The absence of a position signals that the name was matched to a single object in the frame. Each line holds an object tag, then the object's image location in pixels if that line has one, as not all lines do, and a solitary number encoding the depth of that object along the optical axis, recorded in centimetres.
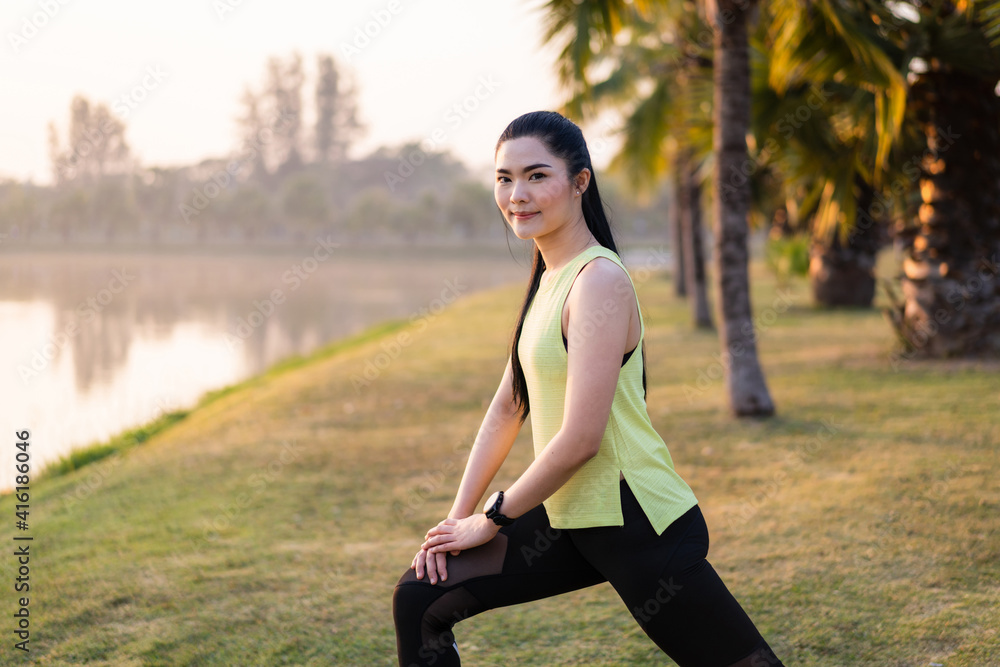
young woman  173
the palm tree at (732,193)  676
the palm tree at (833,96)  641
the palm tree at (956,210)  803
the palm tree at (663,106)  859
